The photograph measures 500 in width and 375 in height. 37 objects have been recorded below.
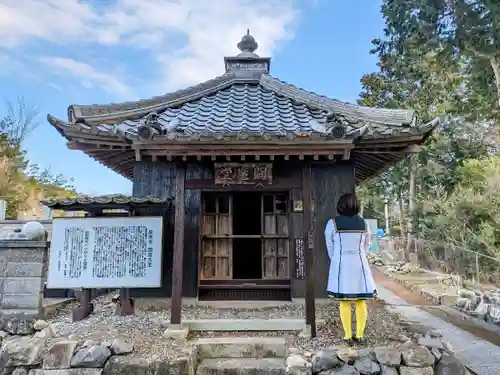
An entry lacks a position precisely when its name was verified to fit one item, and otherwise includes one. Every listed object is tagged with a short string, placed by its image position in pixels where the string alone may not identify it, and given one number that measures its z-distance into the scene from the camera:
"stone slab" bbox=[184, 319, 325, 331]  5.48
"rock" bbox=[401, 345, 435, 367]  4.35
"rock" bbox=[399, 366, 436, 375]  4.32
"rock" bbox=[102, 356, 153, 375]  4.28
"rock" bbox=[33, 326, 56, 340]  4.88
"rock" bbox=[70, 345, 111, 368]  4.41
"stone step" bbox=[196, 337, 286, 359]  4.89
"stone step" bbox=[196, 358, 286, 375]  4.49
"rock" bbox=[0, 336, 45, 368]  4.61
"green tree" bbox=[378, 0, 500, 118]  9.78
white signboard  5.76
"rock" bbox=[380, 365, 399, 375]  4.30
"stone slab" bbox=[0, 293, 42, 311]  5.72
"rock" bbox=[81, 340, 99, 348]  4.54
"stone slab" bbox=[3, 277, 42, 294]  5.77
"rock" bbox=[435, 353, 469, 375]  4.38
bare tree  23.28
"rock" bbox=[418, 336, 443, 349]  4.64
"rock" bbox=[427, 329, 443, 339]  4.84
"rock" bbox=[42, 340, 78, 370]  4.44
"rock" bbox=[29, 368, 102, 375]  4.38
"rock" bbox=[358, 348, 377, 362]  4.39
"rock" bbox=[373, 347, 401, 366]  4.36
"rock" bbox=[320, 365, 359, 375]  4.25
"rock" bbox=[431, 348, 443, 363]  4.49
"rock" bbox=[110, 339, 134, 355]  4.48
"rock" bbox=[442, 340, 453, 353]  4.69
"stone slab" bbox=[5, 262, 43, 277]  5.81
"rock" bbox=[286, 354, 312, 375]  4.29
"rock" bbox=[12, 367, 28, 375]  4.56
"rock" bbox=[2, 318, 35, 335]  5.10
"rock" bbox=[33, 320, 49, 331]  5.11
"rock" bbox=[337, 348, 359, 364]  4.37
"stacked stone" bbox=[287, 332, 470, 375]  4.30
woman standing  4.86
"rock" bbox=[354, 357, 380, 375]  4.29
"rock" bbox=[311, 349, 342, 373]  4.30
